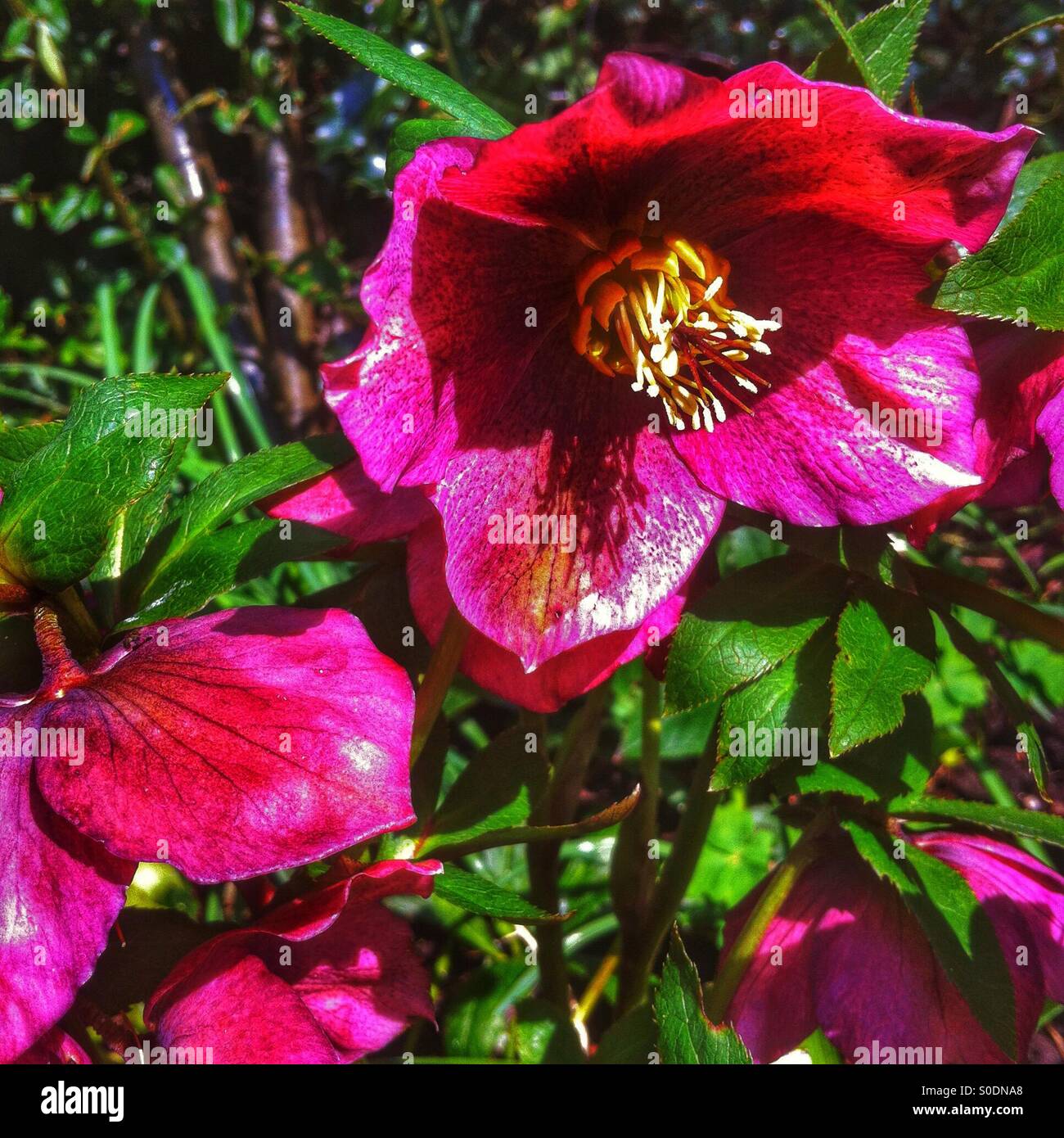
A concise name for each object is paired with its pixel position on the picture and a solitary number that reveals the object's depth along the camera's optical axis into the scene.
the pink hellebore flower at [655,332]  0.10
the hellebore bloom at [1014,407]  0.11
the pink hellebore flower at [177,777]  0.10
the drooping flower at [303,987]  0.11
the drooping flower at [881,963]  0.13
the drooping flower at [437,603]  0.12
